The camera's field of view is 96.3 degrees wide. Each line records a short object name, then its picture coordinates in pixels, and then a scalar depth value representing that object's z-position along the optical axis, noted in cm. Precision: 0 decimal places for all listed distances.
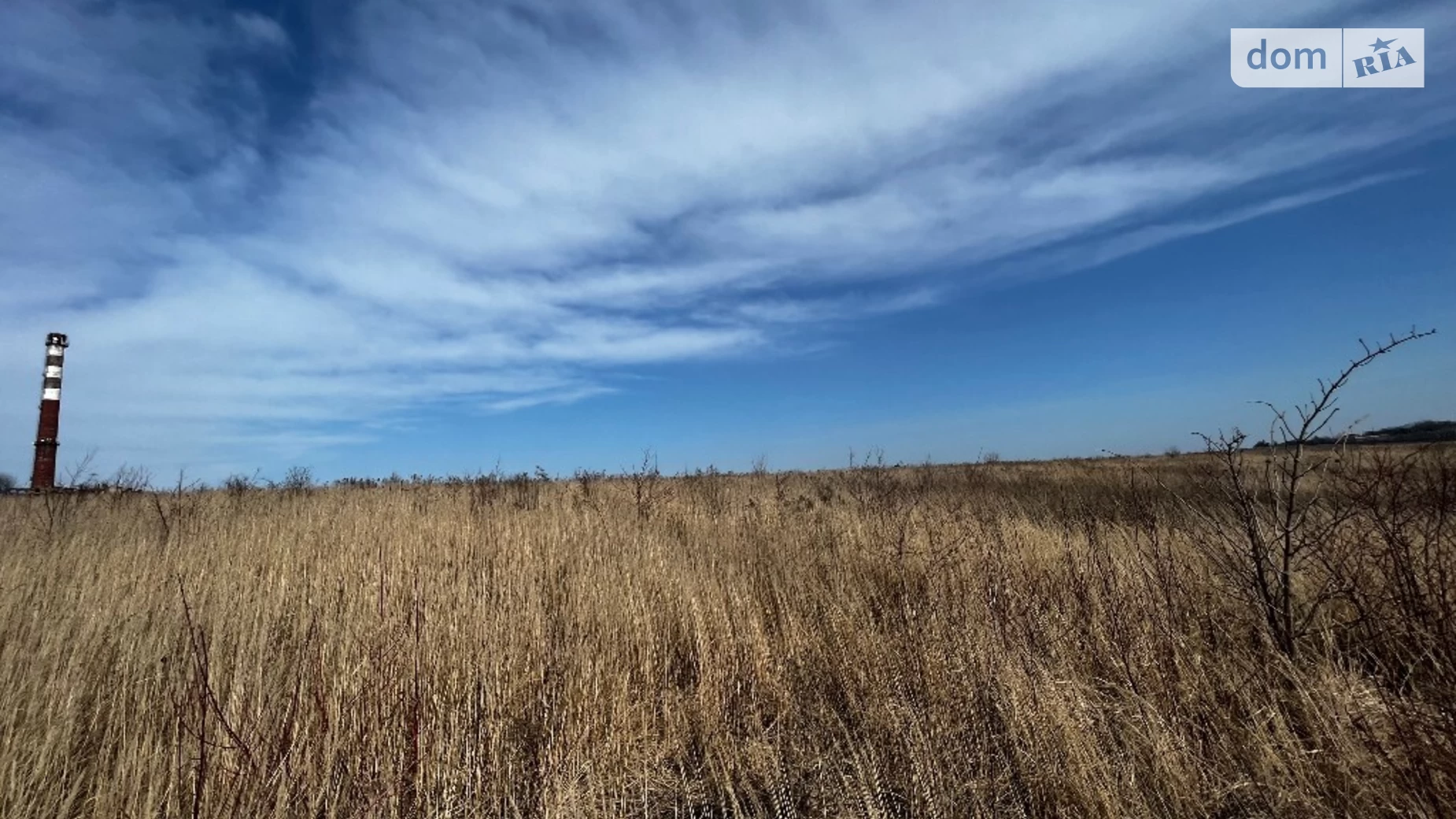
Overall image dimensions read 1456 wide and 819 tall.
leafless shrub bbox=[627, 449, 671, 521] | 1048
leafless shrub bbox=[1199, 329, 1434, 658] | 366
